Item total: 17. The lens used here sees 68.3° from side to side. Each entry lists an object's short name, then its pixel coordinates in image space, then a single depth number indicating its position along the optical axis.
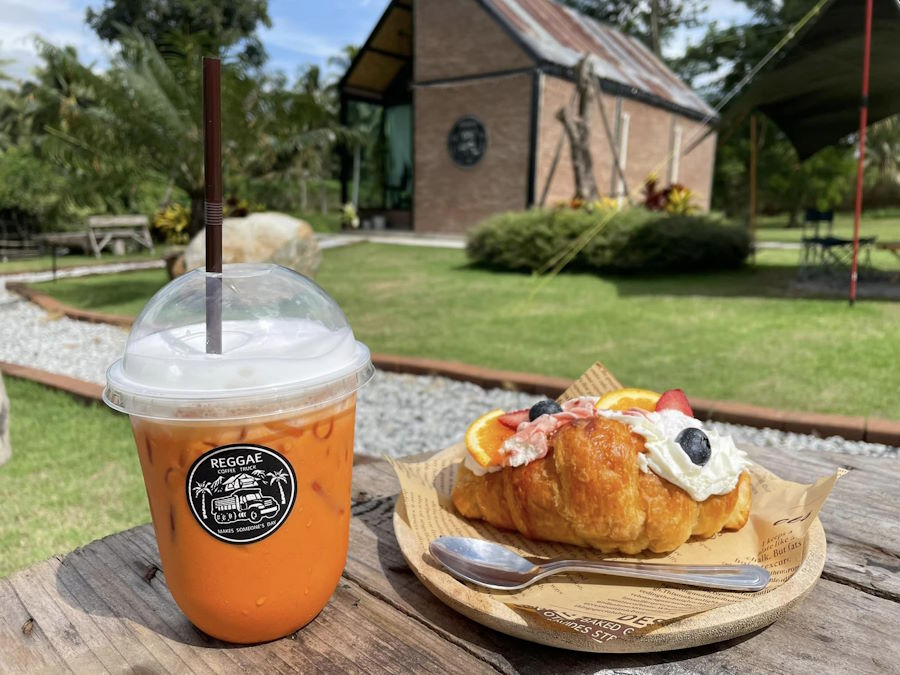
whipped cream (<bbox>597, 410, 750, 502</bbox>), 0.31
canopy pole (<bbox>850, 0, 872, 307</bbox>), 5.65
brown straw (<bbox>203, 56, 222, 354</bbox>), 0.24
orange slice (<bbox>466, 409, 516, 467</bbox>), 0.35
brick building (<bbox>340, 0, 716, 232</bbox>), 13.19
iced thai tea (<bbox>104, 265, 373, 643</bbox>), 0.24
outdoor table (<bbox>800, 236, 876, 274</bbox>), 7.86
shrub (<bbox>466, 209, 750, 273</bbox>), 8.30
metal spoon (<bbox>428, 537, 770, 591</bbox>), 0.28
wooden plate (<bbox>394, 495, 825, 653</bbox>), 0.25
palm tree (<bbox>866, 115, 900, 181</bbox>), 31.72
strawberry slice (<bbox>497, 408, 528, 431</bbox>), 0.37
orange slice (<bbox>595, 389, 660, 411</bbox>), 0.38
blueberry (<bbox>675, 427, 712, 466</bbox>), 0.31
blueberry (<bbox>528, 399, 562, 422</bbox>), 0.36
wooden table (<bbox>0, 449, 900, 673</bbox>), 0.25
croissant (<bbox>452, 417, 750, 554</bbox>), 0.30
